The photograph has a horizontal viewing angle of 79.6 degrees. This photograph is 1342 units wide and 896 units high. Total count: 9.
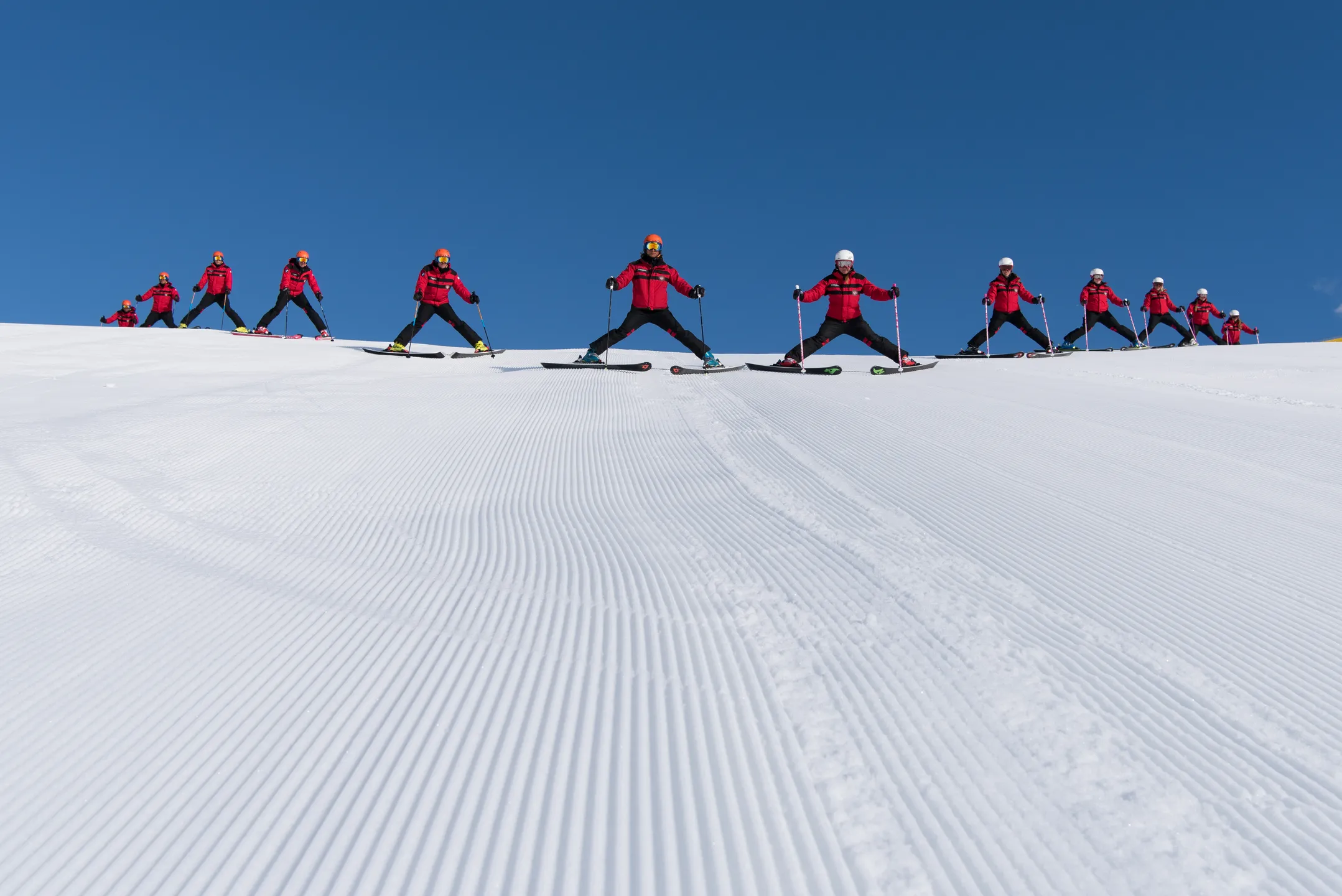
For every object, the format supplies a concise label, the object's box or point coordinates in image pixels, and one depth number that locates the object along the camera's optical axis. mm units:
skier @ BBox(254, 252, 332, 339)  17547
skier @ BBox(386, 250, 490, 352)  13688
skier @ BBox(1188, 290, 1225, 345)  20766
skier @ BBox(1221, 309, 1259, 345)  22438
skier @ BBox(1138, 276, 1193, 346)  19188
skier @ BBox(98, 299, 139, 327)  23547
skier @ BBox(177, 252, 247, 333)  19625
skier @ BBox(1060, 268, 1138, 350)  17344
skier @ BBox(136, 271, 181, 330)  21438
